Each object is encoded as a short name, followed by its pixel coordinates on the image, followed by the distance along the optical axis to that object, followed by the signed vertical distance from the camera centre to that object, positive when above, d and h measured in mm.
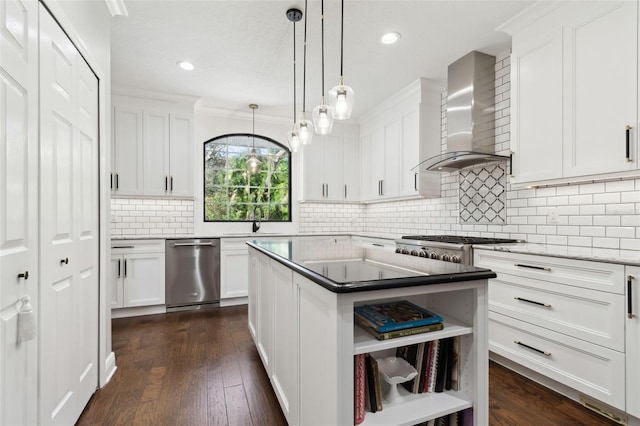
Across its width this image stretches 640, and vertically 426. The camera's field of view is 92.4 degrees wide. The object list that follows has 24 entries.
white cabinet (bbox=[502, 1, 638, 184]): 1869 +854
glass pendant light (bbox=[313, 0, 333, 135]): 2074 +655
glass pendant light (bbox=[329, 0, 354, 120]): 1874 +698
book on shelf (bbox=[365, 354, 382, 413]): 1151 -664
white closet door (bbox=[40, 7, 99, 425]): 1393 -81
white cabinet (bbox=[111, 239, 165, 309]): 3529 -716
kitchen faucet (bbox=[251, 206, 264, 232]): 4605 -138
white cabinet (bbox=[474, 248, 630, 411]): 1689 -677
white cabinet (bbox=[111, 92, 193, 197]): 3766 +821
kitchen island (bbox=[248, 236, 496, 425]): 1035 -457
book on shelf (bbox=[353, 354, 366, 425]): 1099 -641
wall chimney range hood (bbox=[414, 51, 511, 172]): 2973 +1037
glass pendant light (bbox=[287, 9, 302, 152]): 2346 +1439
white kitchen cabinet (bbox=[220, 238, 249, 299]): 3982 -723
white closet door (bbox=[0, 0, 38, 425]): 1097 +54
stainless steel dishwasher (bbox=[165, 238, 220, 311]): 3768 -758
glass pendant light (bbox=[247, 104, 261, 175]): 4102 +1063
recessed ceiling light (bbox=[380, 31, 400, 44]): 2672 +1560
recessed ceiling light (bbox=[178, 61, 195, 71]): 3150 +1537
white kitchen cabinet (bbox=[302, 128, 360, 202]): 4766 +714
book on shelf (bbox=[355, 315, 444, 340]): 1125 -444
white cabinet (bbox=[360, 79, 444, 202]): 3672 +940
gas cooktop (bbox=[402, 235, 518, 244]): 2633 -247
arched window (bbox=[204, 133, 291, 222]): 4660 +504
